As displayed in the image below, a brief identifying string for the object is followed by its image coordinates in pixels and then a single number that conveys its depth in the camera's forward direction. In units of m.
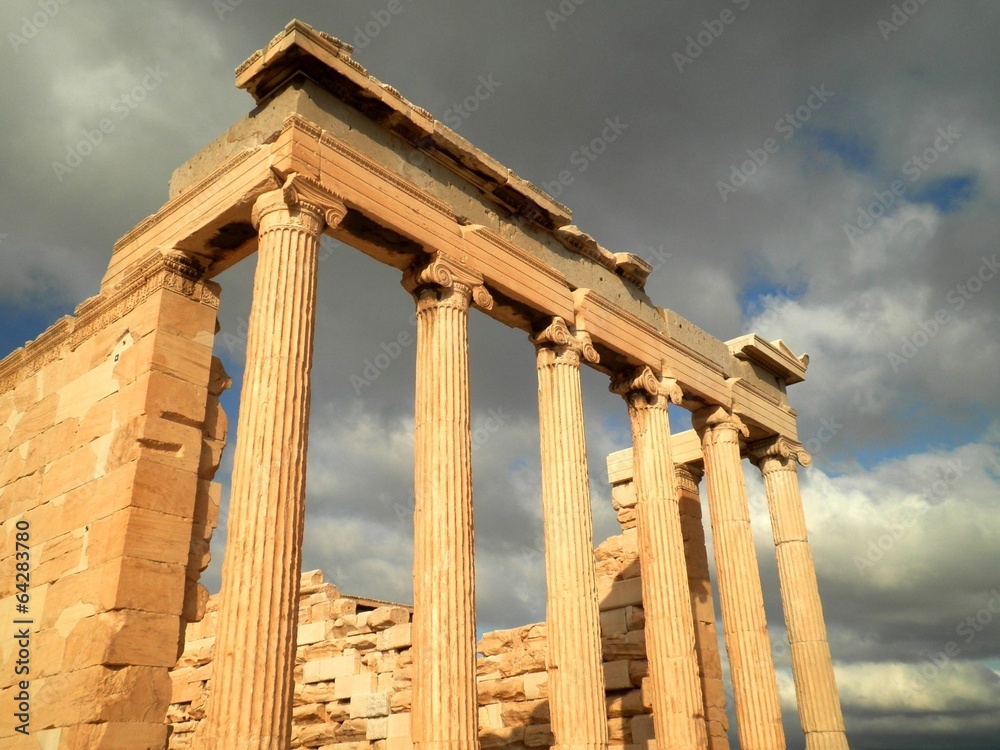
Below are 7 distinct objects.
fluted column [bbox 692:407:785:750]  17.31
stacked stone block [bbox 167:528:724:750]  15.39
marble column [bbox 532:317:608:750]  13.36
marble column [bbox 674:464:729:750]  19.83
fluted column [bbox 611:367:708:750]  15.12
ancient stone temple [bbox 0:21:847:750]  10.84
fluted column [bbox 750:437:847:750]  18.97
